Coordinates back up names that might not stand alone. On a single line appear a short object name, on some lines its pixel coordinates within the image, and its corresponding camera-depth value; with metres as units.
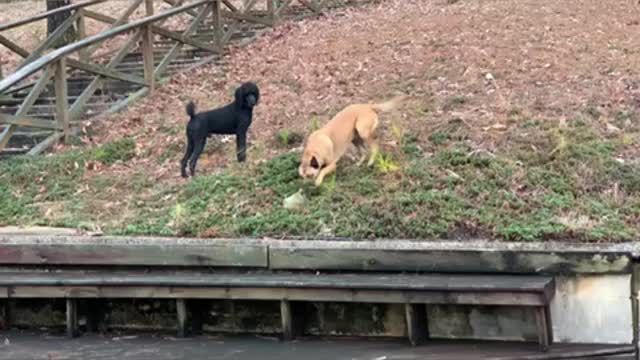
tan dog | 7.84
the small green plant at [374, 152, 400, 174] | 8.03
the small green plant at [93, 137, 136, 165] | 10.24
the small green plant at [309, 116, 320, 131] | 9.42
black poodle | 8.71
